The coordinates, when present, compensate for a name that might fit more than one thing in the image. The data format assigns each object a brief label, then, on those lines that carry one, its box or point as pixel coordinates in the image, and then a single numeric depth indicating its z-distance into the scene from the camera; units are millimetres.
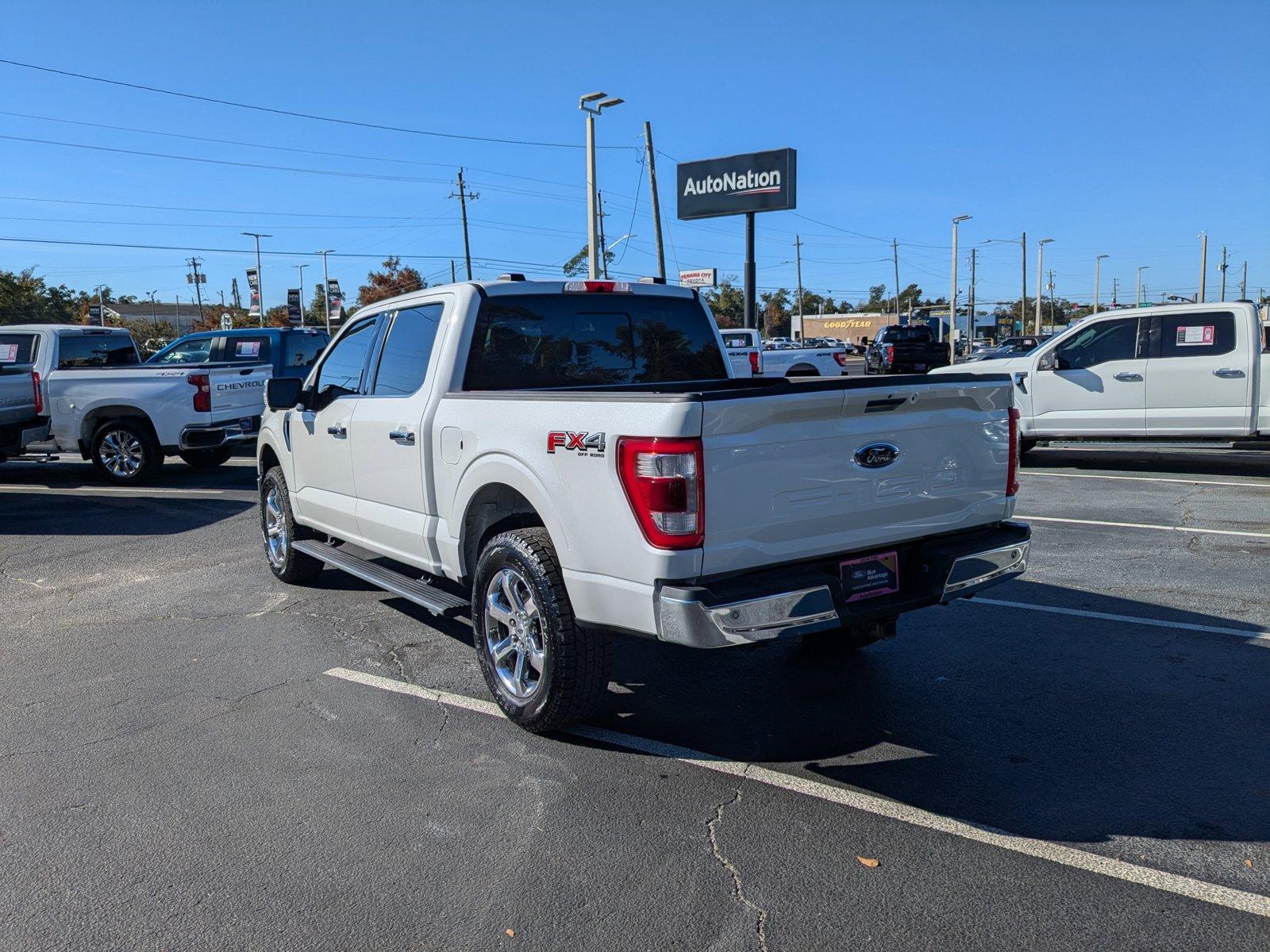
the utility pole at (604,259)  35491
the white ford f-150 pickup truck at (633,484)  3650
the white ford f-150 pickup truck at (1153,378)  11828
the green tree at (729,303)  88812
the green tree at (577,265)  42216
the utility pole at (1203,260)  81019
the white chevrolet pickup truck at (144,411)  12500
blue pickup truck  15141
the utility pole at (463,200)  58625
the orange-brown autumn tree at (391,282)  70500
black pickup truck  36469
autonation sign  32062
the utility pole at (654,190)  35031
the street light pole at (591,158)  27172
